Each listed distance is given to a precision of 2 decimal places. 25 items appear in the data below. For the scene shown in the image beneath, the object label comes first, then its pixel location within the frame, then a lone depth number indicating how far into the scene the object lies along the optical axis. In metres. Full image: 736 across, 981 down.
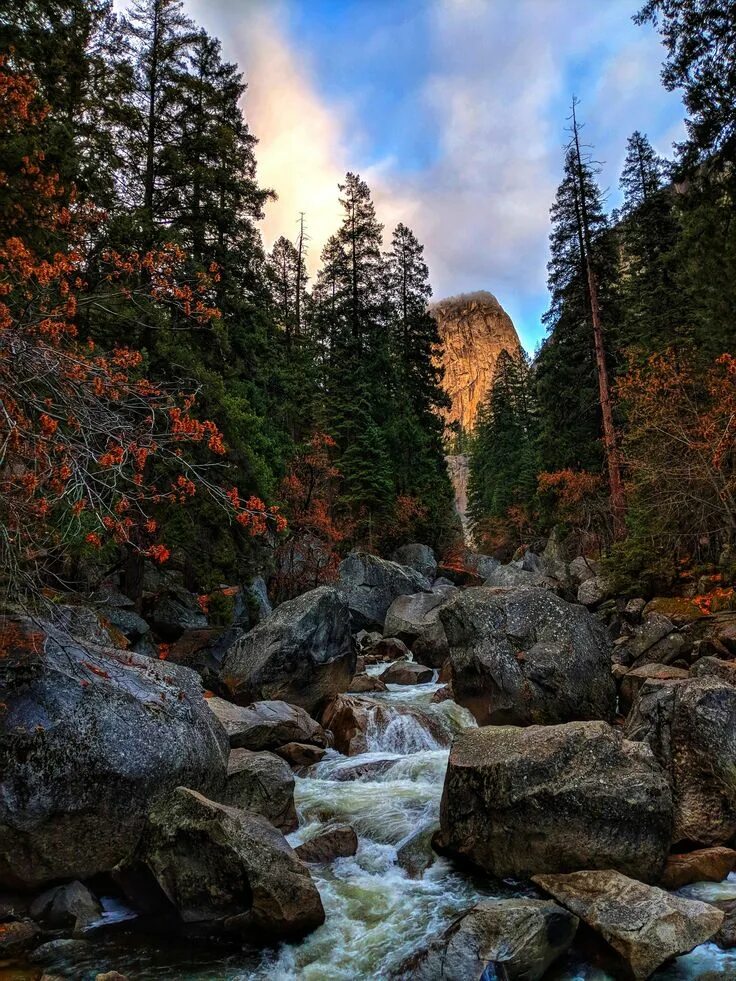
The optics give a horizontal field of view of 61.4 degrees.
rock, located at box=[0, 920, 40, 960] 5.32
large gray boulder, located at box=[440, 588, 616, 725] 11.43
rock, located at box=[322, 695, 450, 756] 11.00
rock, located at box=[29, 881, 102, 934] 5.81
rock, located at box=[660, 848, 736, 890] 6.38
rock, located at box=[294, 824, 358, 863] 7.29
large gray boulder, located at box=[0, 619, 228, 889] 6.03
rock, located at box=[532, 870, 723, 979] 5.09
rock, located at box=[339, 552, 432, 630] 23.31
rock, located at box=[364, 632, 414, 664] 18.58
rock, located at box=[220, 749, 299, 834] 7.75
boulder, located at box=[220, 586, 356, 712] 12.96
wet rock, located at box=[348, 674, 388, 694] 14.47
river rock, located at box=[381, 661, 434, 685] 15.65
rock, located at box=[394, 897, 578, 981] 4.90
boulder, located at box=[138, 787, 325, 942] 5.73
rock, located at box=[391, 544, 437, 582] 32.84
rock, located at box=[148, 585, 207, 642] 15.38
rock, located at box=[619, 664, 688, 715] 11.20
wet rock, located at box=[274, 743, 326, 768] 10.10
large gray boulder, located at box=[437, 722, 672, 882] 6.36
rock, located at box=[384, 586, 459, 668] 17.67
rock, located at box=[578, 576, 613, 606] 17.52
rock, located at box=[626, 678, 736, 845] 6.88
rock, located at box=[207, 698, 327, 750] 9.70
